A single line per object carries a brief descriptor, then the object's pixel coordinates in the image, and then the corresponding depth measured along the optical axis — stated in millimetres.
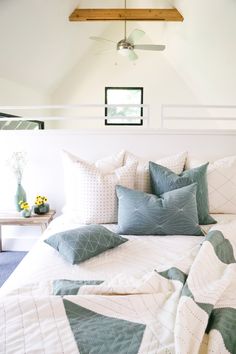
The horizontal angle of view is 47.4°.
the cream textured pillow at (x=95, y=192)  1730
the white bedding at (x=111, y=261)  1116
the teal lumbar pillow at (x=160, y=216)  1567
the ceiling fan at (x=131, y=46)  3813
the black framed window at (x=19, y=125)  4125
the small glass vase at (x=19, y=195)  2281
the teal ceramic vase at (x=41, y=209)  2219
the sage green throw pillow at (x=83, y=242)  1232
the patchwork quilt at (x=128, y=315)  684
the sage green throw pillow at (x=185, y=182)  1745
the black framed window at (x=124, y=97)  5599
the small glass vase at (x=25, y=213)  2154
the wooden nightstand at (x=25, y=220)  2123
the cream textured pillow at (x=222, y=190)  1911
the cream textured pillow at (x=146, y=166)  1871
